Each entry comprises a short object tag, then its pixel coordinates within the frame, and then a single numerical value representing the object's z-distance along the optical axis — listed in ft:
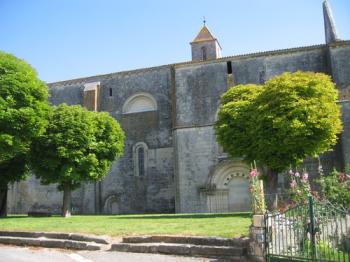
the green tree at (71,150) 69.05
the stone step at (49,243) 37.45
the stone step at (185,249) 31.48
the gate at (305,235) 27.76
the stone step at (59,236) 38.58
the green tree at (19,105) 59.82
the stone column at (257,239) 30.17
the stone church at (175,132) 79.66
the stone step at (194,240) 32.55
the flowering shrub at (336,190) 38.73
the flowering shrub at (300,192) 35.83
